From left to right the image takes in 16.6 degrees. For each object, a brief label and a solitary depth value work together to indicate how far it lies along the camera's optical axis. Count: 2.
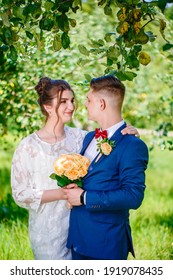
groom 2.89
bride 3.29
